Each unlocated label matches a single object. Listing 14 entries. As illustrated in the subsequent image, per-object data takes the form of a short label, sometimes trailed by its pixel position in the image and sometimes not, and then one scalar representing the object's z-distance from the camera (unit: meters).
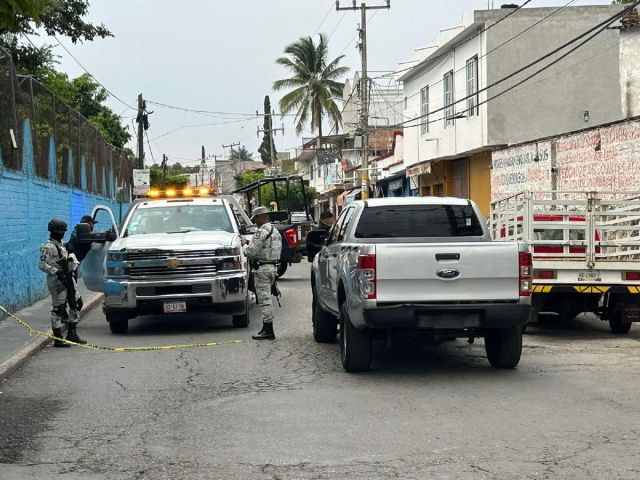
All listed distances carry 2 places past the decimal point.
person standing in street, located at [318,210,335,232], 17.33
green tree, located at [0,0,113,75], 26.02
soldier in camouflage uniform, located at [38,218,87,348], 11.52
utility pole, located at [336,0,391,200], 40.56
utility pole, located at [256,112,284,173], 76.89
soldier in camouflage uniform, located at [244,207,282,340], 11.90
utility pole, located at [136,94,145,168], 48.53
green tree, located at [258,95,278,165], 96.75
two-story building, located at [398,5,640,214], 29.70
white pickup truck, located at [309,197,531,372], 8.94
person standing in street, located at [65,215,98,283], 14.18
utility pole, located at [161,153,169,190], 64.30
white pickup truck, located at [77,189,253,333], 12.88
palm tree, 59.72
